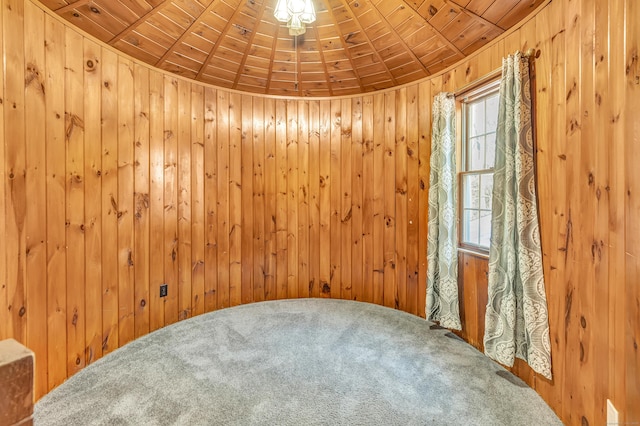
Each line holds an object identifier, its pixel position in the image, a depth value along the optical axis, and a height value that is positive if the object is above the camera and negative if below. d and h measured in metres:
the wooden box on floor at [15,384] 0.45 -0.28
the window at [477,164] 2.30 +0.38
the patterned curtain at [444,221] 2.43 -0.10
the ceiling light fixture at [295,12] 1.80 +1.31
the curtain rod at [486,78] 1.76 +0.99
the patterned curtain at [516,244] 1.69 -0.22
